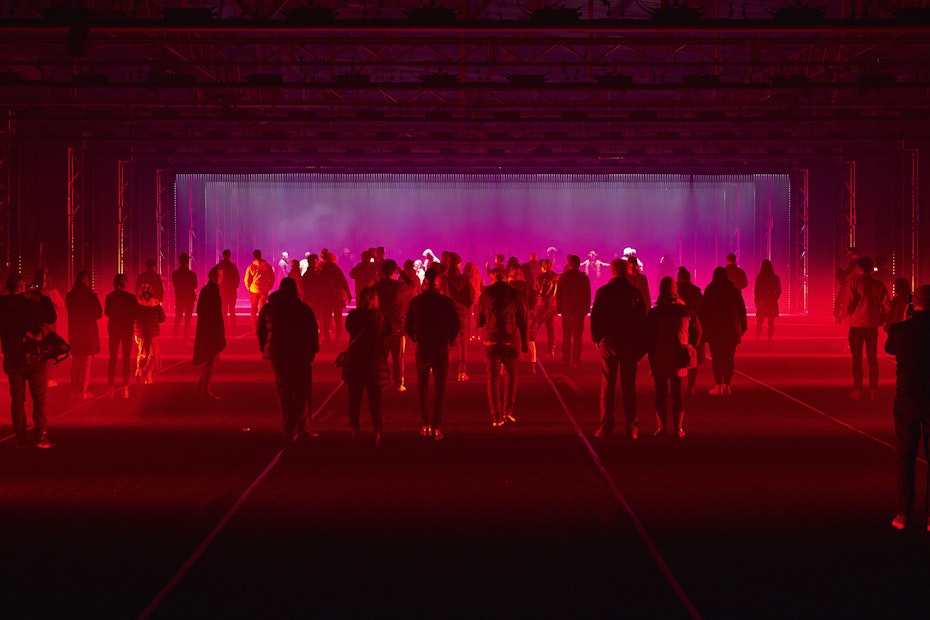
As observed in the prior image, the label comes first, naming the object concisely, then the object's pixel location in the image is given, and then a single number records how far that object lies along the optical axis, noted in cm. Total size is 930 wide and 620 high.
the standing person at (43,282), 1556
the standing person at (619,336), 1356
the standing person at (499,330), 1454
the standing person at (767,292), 2878
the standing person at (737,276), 2812
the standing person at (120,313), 1759
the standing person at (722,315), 1739
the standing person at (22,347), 1267
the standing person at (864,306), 1642
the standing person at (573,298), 2258
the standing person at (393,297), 1644
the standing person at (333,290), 2700
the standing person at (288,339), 1322
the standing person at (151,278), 2464
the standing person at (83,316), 1748
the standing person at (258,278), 2727
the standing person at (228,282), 3000
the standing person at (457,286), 1783
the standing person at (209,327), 1656
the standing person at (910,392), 875
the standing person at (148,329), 1833
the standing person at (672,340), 1362
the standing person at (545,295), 2266
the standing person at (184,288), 2855
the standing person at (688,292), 1777
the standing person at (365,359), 1316
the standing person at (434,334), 1365
